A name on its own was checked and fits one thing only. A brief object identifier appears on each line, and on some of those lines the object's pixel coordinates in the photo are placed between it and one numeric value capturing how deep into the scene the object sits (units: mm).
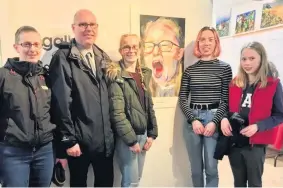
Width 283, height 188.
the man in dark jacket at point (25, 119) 1569
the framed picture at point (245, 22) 4691
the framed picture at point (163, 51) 2492
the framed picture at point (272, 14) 4156
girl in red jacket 1916
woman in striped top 2273
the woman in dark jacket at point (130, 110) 1981
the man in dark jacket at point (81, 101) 1768
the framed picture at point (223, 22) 5227
